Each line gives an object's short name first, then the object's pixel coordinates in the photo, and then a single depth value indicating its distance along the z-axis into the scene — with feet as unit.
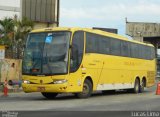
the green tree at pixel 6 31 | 139.85
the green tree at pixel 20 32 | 142.10
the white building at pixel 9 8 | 161.41
